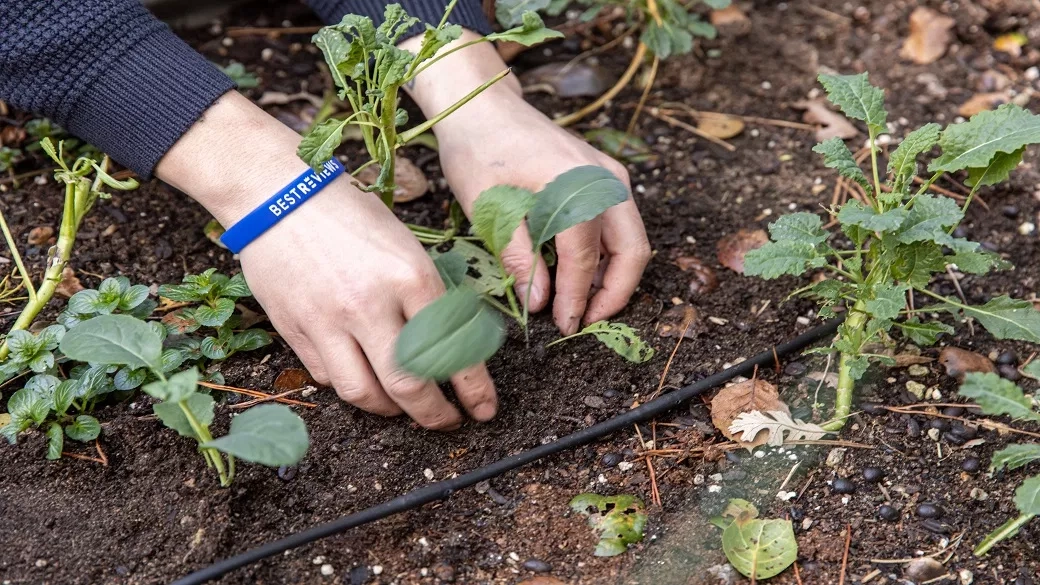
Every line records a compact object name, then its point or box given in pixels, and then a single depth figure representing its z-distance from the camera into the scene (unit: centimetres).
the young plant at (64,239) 92
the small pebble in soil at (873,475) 91
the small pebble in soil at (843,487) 91
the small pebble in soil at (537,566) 88
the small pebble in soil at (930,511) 90
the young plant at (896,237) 88
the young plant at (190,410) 83
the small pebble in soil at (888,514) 90
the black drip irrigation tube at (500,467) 87
